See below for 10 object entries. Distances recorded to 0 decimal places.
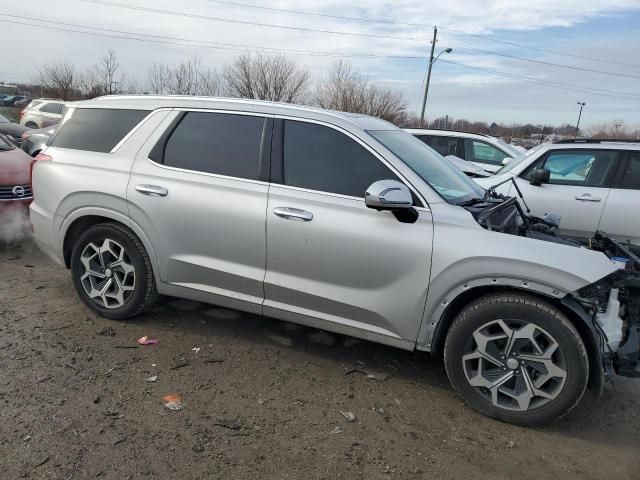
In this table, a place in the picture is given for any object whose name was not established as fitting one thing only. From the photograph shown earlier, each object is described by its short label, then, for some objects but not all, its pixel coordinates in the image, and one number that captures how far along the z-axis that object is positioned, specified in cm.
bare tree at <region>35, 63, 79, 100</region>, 4150
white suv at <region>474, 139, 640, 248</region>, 566
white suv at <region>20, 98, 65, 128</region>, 2003
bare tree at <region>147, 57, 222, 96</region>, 3781
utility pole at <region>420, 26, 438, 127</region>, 3188
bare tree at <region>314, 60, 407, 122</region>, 3531
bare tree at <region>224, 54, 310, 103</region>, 3788
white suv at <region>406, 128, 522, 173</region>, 1020
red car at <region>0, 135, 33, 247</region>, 619
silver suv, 305
